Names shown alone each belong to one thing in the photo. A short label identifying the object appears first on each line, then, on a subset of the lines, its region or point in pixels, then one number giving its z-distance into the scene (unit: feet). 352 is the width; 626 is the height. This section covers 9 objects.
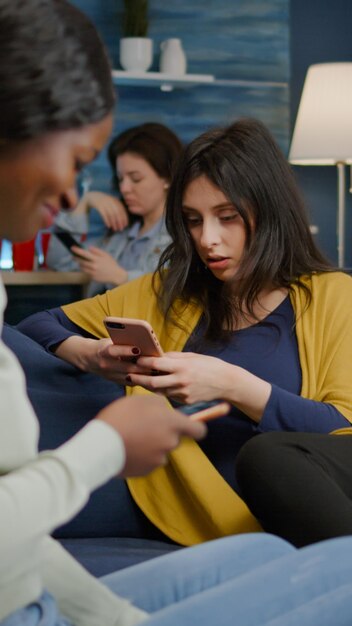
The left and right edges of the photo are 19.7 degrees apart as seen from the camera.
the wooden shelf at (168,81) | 14.71
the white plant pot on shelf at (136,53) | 14.73
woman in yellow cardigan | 5.59
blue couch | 5.97
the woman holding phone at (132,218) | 12.64
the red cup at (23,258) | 13.96
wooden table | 14.80
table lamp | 13.66
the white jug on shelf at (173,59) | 14.90
